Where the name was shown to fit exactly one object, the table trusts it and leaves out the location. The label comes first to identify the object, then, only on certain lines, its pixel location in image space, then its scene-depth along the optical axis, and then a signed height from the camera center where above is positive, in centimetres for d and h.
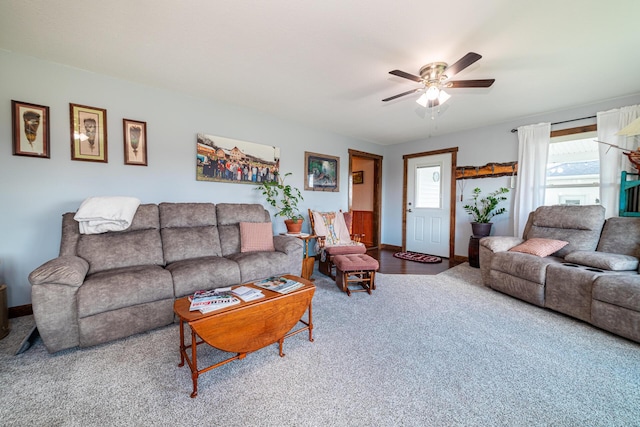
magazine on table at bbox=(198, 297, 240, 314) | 147 -61
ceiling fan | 212 +111
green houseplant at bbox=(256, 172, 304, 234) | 372 +10
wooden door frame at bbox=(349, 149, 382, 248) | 575 +13
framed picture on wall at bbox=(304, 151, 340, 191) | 443 +61
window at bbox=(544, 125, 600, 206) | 341 +54
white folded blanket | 230 -10
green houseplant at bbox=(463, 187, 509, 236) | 409 -5
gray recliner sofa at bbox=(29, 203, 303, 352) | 175 -57
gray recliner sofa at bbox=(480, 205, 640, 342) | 203 -59
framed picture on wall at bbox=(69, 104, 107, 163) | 256 +73
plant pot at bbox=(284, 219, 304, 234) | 369 -31
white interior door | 490 +4
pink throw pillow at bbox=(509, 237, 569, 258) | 279 -45
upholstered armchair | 352 -49
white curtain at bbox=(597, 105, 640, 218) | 302 +65
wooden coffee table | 141 -73
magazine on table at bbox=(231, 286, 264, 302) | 167 -61
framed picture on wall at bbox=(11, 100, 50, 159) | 231 +69
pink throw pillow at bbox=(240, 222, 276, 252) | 302 -40
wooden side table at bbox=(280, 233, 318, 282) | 345 -77
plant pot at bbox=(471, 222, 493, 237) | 408 -35
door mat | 460 -99
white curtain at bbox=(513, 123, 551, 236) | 367 +54
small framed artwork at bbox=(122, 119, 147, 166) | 282 +70
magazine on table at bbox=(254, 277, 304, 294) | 183 -61
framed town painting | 335 +63
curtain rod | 333 +119
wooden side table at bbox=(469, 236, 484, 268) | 408 -74
